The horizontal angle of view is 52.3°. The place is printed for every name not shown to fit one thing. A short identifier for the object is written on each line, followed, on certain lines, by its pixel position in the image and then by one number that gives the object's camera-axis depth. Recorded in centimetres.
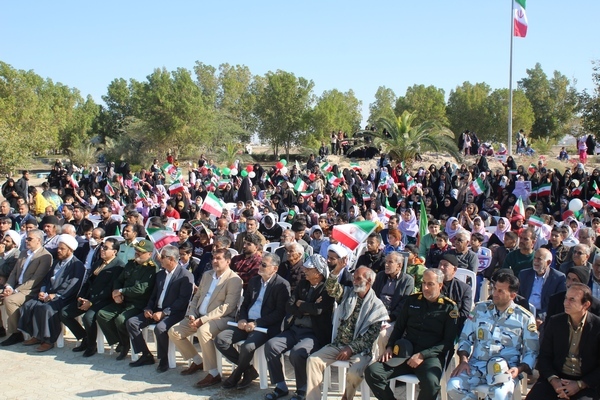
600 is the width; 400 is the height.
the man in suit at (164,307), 680
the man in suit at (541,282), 629
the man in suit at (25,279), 785
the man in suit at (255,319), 622
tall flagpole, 2454
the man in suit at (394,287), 621
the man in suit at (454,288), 600
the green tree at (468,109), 4862
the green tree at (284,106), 4303
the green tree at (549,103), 5159
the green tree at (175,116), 3653
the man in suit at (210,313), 646
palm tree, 2448
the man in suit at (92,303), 735
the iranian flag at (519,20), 2453
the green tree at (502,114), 4666
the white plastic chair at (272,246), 916
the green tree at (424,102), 4991
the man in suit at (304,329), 584
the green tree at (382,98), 6600
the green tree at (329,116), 4366
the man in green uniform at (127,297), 715
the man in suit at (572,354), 452
